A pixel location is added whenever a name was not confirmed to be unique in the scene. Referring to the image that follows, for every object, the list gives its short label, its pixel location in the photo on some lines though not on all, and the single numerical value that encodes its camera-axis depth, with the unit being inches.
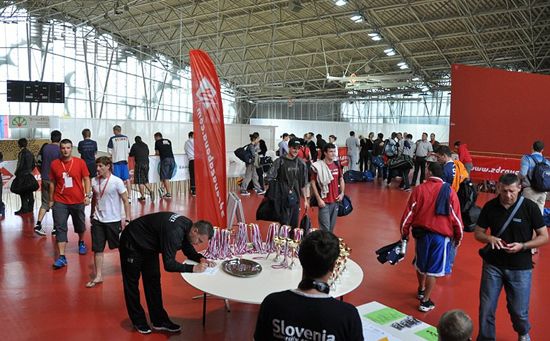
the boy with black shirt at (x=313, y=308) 63.1
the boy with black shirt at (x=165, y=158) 388.8
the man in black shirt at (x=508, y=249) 122.7
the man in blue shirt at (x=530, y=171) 239.6
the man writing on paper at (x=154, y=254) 127.4
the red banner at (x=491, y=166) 401.7
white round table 122.0
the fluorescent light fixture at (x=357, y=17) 649.0
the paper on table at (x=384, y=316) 103.3
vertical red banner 184.2
